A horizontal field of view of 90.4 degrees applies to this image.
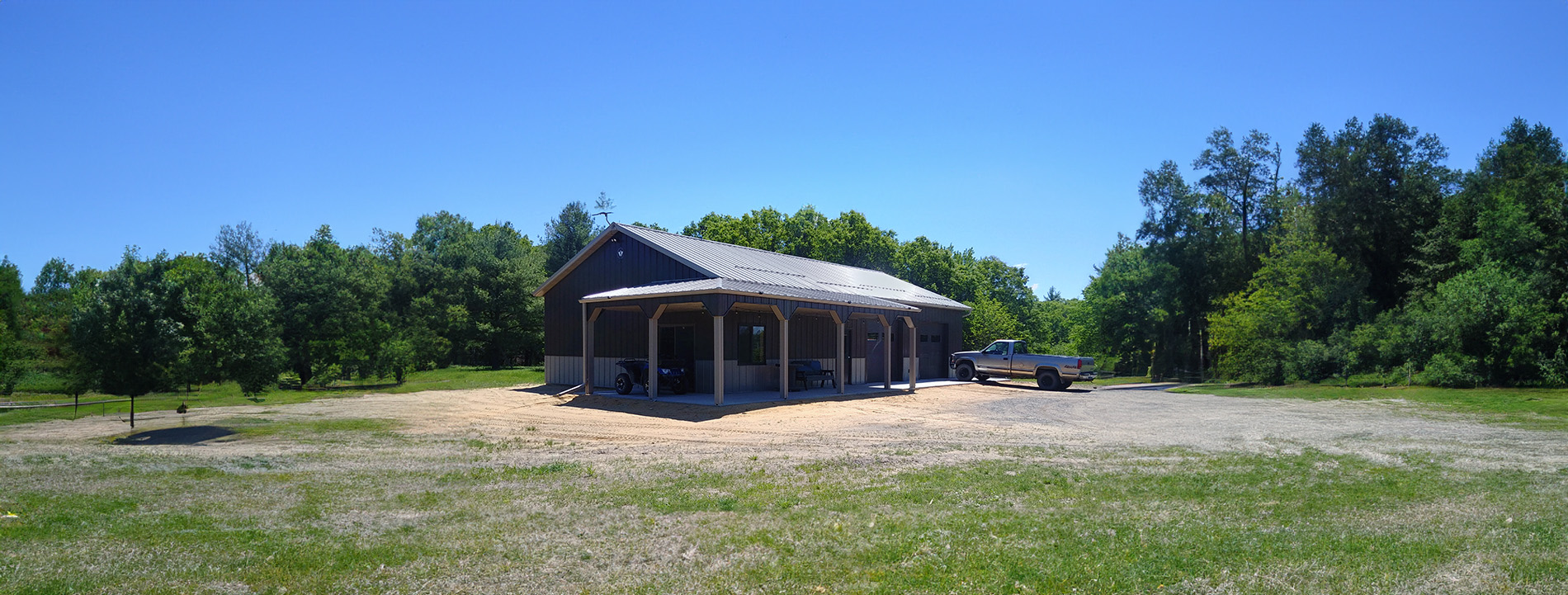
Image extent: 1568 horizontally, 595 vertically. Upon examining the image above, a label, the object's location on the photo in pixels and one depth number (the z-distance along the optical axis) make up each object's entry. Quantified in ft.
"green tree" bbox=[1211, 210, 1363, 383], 97.30
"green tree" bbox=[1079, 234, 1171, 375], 132.77
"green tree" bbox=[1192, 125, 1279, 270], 127.24
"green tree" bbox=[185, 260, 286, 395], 43.16
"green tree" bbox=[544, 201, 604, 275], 178.50
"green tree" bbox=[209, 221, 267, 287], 176.55
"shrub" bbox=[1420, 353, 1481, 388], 75.31
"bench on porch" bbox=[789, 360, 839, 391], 71.61
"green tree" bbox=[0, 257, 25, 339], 130.11
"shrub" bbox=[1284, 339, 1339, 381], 91.35
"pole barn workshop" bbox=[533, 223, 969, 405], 62.59
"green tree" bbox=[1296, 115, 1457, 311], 105.81
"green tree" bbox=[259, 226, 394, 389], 97.30
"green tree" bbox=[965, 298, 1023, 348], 141.59
